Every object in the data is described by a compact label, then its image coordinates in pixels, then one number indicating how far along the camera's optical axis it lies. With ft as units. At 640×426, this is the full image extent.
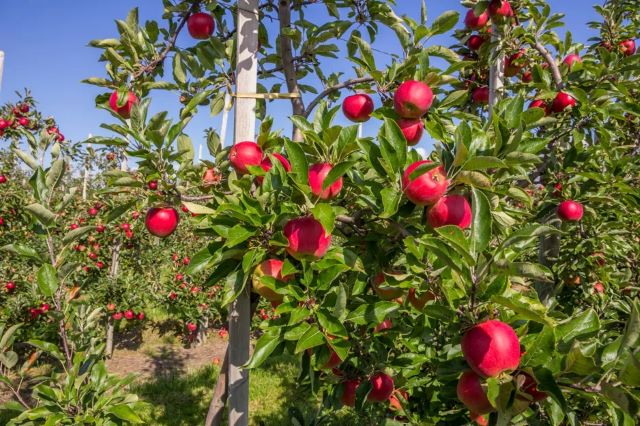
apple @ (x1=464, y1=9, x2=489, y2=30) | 8.16
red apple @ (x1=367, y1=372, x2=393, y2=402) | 4.60
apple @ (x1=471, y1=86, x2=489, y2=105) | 8.61
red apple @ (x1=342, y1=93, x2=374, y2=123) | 5.06
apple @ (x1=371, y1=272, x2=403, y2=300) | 3.89
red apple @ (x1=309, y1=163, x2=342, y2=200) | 3.72
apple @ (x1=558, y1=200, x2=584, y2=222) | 6.91
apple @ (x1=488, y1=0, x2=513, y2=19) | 7.34
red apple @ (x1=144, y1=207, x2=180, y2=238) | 4.63
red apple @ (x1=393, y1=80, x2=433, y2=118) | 3.98
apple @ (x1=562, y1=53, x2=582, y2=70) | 7.03
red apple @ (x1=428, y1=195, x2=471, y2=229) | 3.35
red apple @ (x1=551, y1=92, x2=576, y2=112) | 6.97
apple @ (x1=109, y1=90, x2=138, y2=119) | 4.69
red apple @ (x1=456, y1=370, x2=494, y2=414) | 2.97
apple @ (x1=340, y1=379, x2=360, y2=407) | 5.13
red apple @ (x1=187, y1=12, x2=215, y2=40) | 5.25
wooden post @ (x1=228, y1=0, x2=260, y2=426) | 4.63
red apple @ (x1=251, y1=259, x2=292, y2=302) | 3.89
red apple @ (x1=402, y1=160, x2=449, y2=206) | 3.25
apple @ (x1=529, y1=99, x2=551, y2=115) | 7.20
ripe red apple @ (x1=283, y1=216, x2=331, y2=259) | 3.58
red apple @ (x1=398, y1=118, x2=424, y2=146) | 4.24
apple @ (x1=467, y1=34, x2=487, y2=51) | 8.75
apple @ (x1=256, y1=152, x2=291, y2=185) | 4.23
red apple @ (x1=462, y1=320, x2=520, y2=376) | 2.60
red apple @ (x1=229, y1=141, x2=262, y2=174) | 4.21
